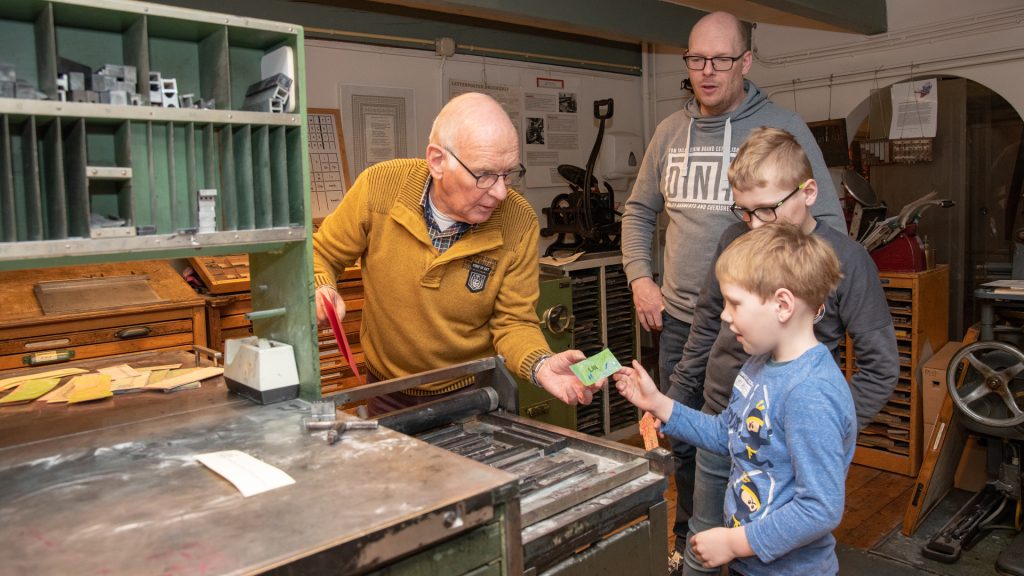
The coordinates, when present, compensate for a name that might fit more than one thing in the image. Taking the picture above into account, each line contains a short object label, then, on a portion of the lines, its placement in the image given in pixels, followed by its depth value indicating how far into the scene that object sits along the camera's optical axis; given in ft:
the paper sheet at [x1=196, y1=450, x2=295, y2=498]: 3.47
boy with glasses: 5.52
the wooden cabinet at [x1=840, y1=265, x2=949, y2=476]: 11.78
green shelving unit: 3.80
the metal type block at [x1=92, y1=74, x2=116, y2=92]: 3.92
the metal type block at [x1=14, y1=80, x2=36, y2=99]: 3.65
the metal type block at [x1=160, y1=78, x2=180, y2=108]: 4.16
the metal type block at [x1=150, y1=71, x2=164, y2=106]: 4.14
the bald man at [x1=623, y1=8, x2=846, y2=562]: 7.36
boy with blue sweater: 4.38
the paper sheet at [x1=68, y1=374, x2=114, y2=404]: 5.26
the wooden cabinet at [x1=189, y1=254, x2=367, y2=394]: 9.91
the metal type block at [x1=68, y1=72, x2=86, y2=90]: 3.85
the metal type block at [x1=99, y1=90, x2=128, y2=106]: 3.91
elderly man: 6.07
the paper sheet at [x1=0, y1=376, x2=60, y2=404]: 5.32
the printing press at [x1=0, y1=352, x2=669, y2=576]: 2.97
